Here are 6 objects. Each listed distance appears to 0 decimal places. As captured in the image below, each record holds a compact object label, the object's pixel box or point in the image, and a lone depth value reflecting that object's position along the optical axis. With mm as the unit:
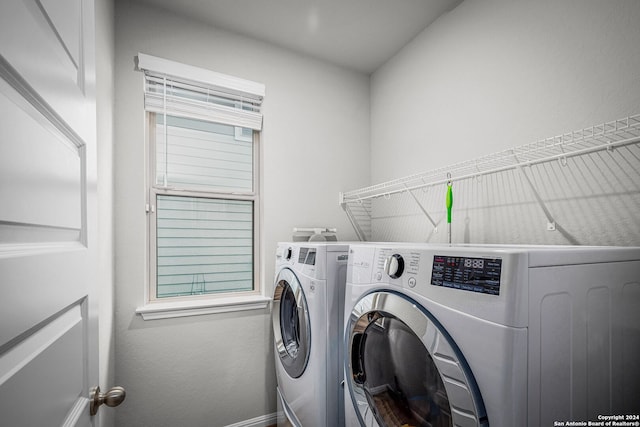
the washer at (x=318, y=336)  1350
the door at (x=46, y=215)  353
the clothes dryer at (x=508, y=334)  669
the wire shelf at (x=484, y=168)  1127
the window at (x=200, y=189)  1880
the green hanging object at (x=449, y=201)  1590
